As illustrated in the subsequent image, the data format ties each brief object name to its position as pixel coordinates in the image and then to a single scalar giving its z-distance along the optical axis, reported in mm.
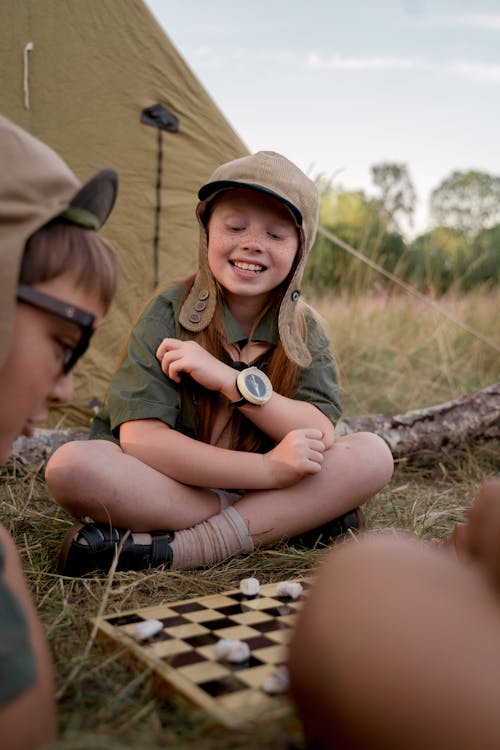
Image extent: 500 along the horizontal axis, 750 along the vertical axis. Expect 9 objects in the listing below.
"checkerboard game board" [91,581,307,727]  1084
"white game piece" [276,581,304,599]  1609
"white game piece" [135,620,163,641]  1356
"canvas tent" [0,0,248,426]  3148
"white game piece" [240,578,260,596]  1624
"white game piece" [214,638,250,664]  1246
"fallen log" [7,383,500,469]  3076
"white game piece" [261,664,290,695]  1111
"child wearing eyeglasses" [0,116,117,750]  1034
